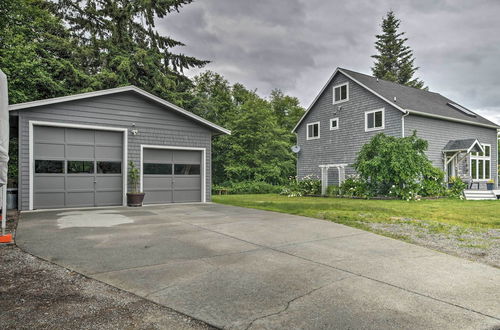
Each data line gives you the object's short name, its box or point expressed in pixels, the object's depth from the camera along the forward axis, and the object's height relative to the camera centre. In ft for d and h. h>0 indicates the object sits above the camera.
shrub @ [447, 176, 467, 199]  49.36 -3.58
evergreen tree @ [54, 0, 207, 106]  64.23 +28.58
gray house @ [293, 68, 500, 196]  53.47 +7.41
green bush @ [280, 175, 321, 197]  59.00 -4.07
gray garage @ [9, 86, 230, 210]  30.78 +2.15
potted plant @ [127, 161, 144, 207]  34.88 -2.55
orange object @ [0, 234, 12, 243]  16.62 -3.76
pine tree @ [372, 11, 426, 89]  119.55 +42.91
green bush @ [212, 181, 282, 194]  70.59 -4.73
